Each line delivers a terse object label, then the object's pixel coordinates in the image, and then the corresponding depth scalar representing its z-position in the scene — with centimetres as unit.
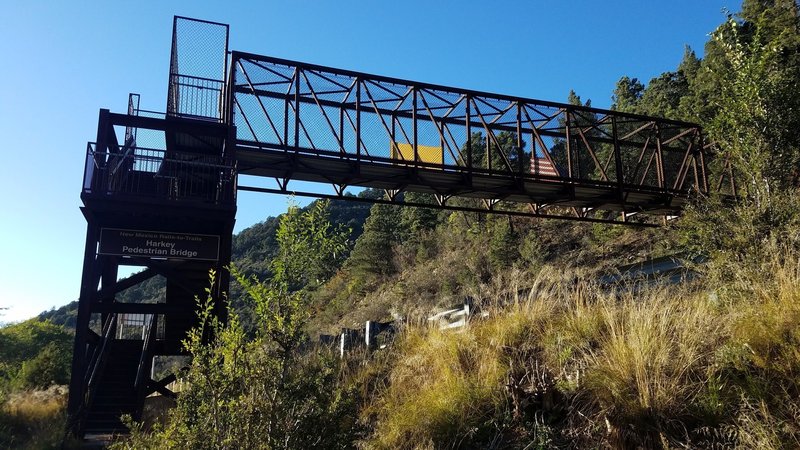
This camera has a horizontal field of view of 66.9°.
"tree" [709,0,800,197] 901
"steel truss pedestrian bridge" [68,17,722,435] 1270
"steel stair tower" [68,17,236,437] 1245
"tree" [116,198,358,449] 455
